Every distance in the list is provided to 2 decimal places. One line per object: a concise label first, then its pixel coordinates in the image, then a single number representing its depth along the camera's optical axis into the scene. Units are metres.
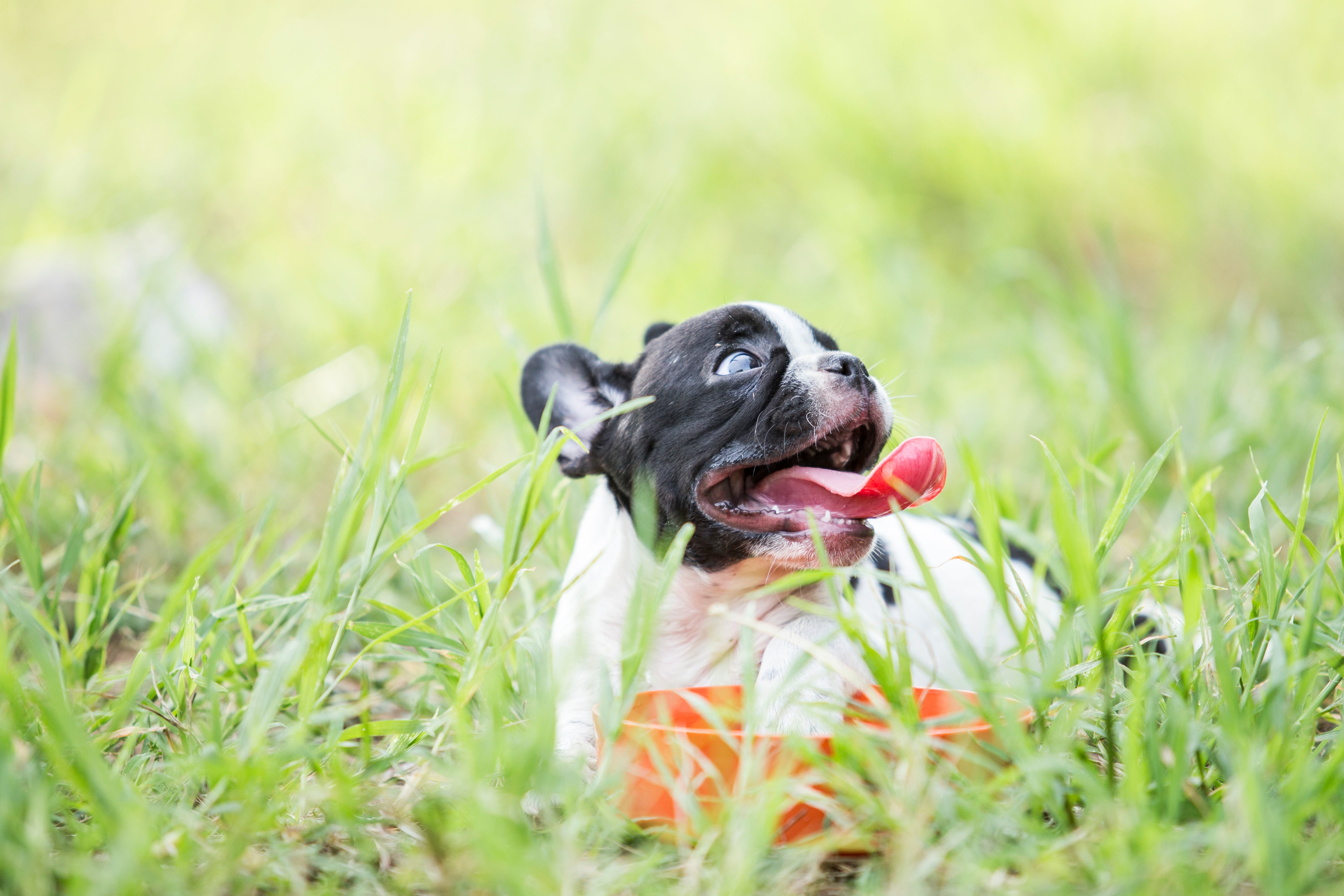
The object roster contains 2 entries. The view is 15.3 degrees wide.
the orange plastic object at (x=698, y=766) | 1.61
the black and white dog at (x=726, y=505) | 1.68
